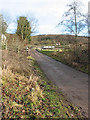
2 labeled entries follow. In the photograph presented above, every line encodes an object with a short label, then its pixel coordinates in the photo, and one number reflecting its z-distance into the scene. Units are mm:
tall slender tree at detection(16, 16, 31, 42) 22719
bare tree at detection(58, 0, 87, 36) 10902
